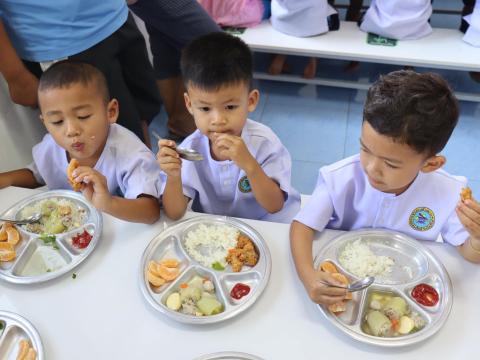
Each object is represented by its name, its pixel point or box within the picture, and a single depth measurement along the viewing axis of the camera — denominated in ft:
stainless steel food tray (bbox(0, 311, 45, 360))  3.19
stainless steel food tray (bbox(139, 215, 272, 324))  3.27
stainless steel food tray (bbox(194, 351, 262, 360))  2.97
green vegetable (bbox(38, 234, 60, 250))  3.95
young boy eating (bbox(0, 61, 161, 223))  4.05
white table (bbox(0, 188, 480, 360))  3.04
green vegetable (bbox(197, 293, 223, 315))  3.31
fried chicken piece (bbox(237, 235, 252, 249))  3.84
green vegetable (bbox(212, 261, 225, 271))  3.67
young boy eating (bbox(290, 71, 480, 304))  3.26
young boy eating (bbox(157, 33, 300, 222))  4.04
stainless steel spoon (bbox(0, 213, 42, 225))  4.14
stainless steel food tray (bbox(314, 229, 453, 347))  3.04
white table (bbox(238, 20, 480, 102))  9.10
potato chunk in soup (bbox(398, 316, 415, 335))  3.11
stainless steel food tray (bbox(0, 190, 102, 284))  3.62
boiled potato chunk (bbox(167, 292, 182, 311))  3.35
